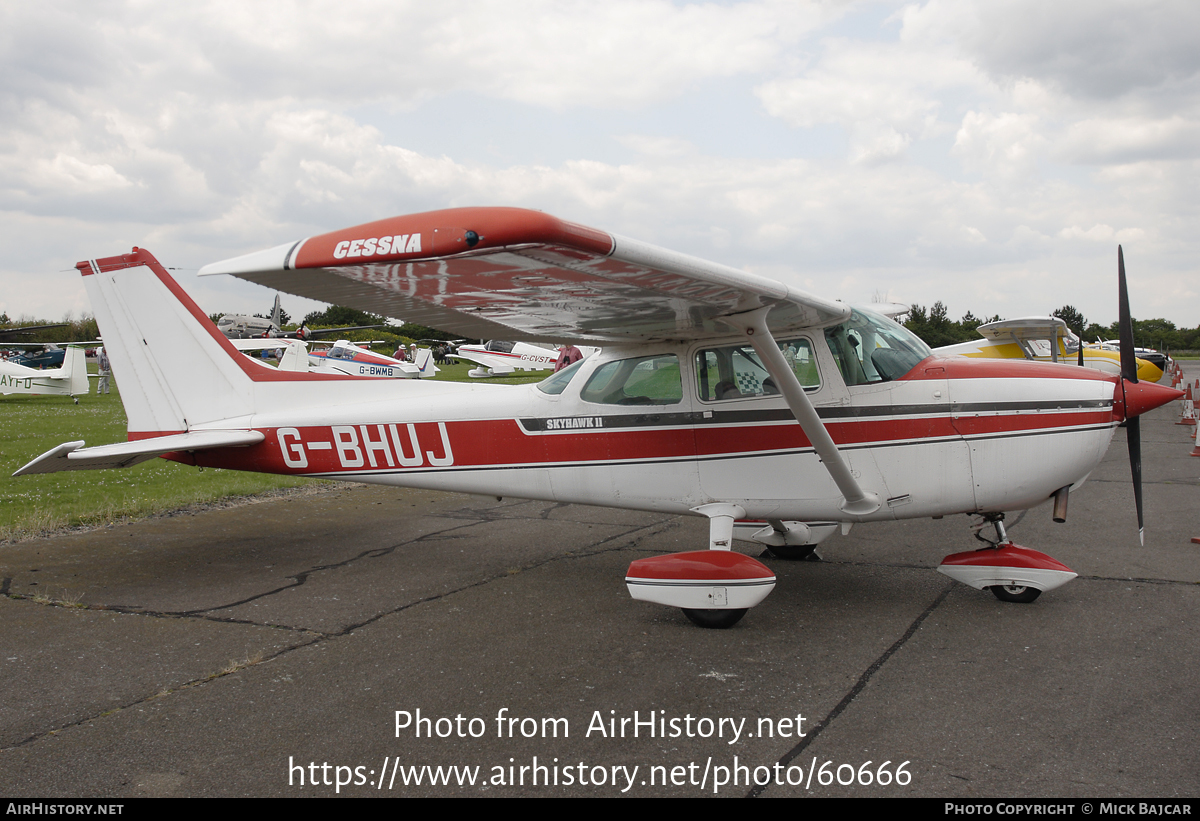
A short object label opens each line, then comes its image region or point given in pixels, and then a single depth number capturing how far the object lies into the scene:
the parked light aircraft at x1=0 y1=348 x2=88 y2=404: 24.17
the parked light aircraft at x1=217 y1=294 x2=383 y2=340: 66.94
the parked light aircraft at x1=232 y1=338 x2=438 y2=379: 30.30
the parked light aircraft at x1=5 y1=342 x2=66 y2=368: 48.19
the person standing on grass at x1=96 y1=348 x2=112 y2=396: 29.54
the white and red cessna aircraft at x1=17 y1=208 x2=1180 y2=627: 4.27
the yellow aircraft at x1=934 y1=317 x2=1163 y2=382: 18.06
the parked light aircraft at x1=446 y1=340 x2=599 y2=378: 40.03
